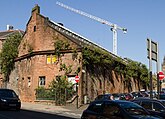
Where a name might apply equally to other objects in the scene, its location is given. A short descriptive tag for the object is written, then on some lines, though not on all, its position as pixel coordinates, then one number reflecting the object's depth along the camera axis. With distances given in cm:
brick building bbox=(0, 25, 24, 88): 3610
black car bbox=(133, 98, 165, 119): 1075
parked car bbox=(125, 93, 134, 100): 2183
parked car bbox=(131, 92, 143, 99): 2443
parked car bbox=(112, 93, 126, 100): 2079
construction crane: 8346
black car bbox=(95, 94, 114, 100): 1959
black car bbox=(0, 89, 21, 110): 1700
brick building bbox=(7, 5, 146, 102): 2479
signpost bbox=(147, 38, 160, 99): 1499
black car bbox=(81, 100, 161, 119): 791
